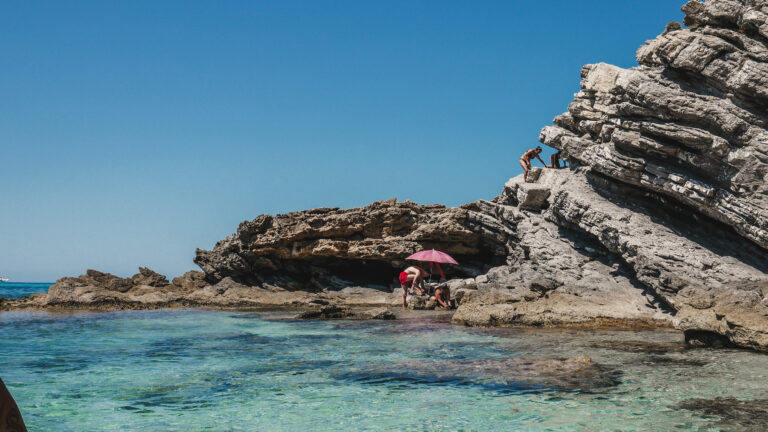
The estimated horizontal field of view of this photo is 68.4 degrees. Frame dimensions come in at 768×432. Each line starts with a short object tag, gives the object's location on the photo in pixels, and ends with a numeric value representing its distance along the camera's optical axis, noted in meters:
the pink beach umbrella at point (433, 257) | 25.25
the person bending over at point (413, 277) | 25.23
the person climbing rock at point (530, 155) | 26.56
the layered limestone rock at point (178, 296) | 29.67
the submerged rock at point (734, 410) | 6.36
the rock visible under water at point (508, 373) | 8.66
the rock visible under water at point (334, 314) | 21.31
